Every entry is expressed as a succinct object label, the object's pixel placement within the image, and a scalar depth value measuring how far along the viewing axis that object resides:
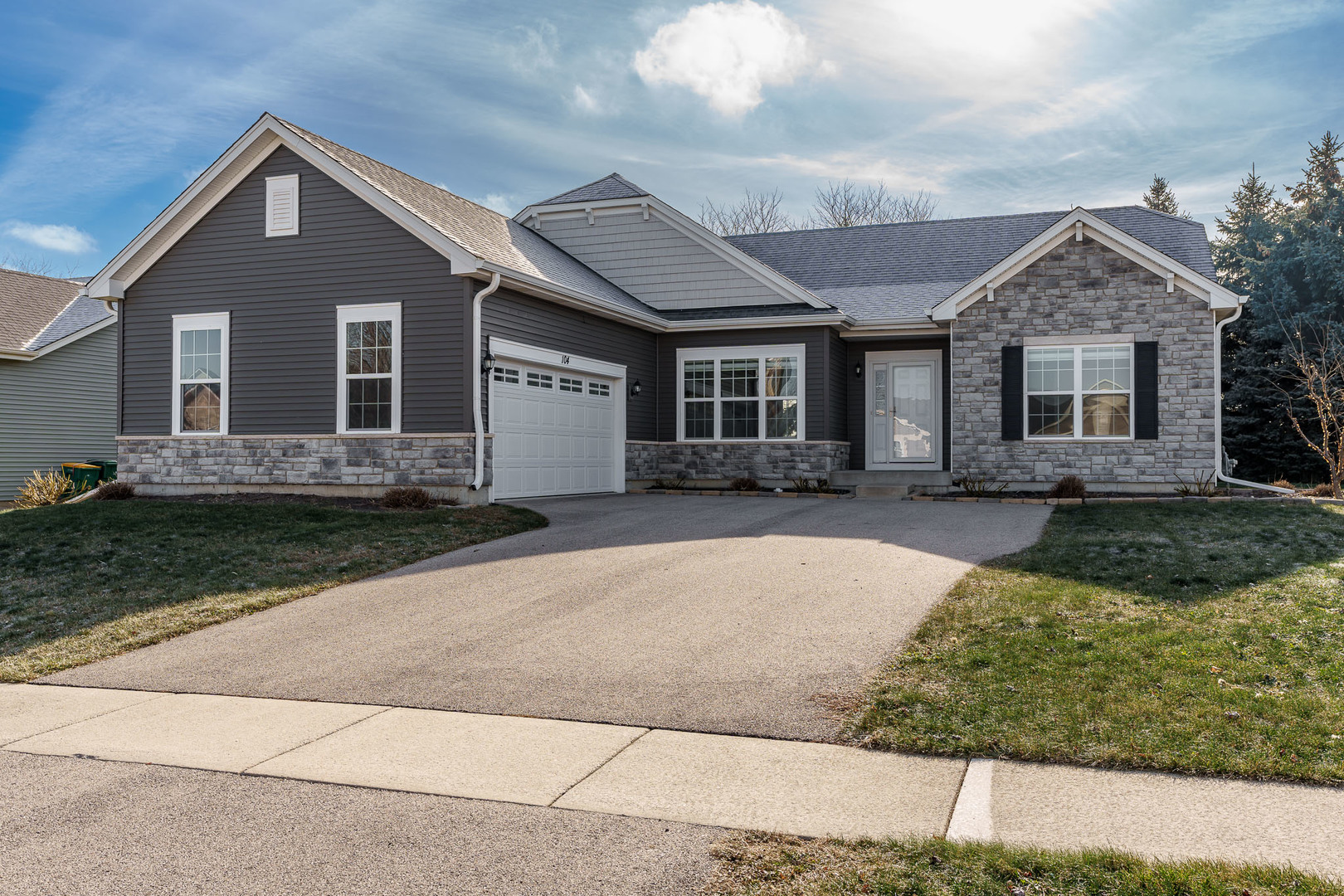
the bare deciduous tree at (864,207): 37.56
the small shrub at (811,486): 16.12
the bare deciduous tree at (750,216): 38.38
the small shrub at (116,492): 15.09
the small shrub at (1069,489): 14.49
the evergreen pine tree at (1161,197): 38.47
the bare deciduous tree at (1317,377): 17.31
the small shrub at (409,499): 12.79
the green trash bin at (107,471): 20.20
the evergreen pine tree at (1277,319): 22.73
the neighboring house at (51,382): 20.72
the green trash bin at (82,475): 19.50
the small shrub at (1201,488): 14.16
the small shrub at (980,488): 14.97
